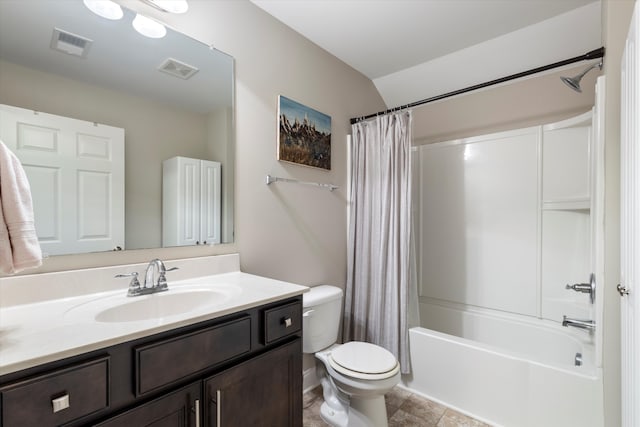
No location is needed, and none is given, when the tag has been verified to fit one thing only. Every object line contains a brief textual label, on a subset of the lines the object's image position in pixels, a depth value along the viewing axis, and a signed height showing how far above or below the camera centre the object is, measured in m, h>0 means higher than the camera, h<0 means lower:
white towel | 0.73 -0.03
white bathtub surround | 1.54 -0.45
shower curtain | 1.96 -0.17
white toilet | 1.40 -0.77
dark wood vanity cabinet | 0.65 -0.46
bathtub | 1.45 -0.92
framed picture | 1.84 +0.52
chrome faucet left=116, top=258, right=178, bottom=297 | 1.17 -0.27
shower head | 1.52 +0.68
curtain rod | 1.44 +0.76
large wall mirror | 1.04 +0.48
